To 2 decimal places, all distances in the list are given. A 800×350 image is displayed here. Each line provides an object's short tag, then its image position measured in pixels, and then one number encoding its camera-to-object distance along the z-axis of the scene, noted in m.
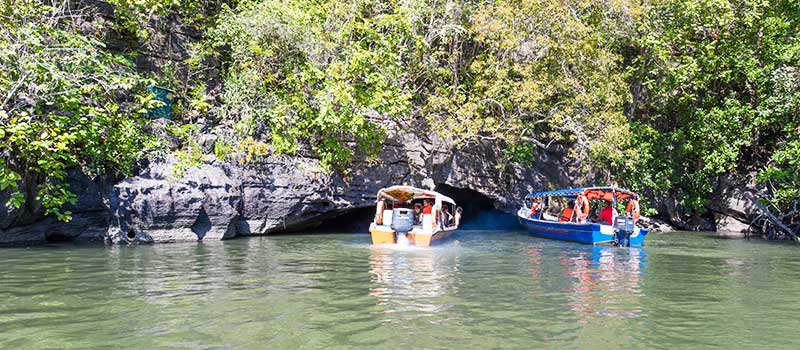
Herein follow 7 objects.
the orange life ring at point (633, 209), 20.20
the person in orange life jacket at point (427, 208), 19.52
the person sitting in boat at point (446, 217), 21.07
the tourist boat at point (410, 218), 17.59
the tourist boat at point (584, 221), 18.62
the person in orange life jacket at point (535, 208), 24.12
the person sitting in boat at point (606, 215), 21.75
